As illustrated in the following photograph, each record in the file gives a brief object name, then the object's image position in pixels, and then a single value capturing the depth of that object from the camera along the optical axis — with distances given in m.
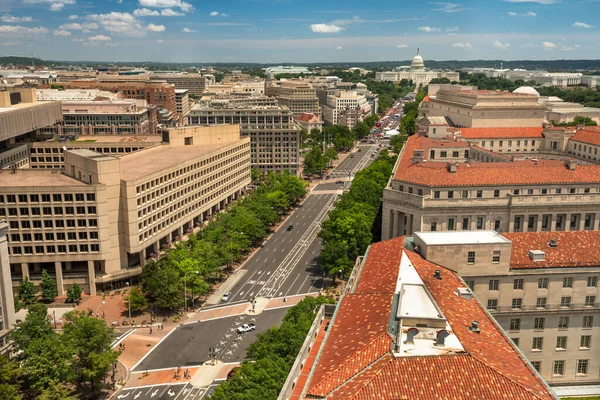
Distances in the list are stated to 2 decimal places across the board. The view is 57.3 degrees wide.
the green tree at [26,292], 108.25
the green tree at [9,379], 67.44
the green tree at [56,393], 69.51
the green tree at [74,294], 110.94
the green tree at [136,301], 105.19
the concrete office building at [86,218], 113.62
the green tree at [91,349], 76.75
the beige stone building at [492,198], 110.19
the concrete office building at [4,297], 85.56
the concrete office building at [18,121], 162.12
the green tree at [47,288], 111.31
